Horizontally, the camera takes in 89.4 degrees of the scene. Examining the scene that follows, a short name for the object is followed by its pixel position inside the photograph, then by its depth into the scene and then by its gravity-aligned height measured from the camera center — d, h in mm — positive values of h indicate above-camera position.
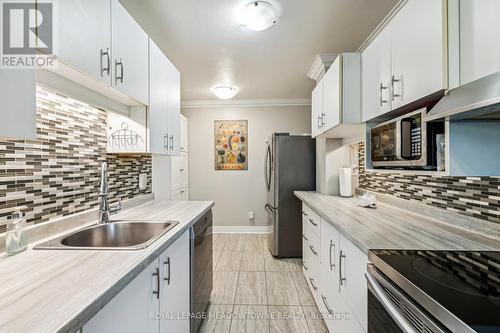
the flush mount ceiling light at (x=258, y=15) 1881 +1158
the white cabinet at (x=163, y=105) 1955 +540
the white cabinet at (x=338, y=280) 1216 -689
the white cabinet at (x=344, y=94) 2068 +609
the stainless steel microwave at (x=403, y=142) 1264 +138
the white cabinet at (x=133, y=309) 758 -501
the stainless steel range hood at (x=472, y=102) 858 +240
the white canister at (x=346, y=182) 2697 -172
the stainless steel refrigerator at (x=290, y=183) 3396 -227
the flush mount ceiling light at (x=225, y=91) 3664 +1109
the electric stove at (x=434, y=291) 609 -356
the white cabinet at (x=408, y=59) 1106 +580
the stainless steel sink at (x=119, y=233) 1396 -397
